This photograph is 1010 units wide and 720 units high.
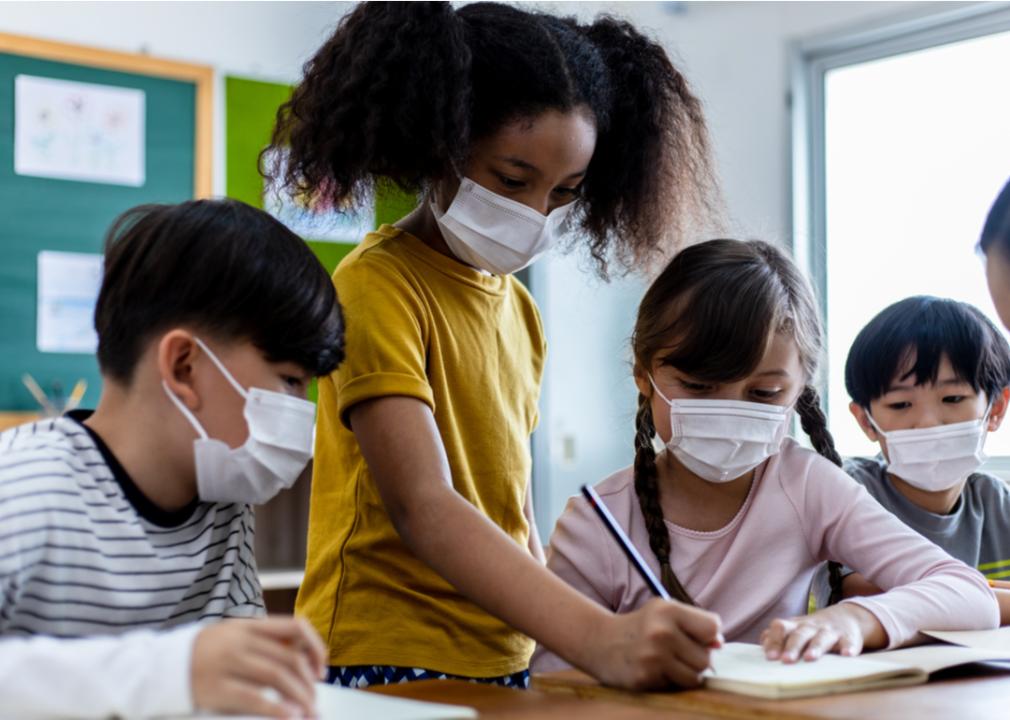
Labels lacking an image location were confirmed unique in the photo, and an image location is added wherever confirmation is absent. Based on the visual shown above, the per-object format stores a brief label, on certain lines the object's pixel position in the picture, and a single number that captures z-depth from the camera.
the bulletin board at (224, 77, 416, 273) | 3.29
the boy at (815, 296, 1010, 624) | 1.63
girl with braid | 1.27
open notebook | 0.87
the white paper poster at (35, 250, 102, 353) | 3.02
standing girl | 1.12
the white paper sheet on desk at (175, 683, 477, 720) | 0.74
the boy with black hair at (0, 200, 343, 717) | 0.90
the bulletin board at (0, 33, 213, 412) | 2.97
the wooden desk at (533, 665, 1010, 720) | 0.82
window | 3.10
